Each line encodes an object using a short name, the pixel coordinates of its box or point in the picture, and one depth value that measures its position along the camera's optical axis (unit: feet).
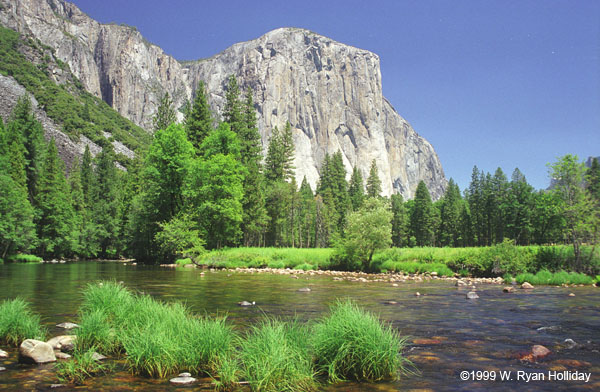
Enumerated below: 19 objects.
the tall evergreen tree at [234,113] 176.35
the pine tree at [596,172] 173.48
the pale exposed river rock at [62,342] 21.97
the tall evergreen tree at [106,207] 208.21
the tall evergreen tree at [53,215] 162.09
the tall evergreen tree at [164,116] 181.37
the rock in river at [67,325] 27.78
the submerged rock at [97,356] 19.73
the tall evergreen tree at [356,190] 273.54
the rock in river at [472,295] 50.77
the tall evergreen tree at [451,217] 302.25
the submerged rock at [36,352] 19.75
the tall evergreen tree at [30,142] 176.65
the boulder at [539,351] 22.81
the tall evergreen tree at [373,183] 287.93
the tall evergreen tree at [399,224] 304.09
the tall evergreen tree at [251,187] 157.07
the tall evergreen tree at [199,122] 165.58
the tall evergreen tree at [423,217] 299.81
